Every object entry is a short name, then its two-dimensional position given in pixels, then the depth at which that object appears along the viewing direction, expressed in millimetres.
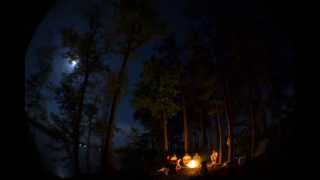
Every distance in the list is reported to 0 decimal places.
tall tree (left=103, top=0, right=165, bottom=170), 14979
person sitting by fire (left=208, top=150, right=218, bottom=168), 17695
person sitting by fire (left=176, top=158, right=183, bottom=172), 16203
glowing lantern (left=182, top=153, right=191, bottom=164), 16626
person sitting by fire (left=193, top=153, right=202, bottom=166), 16453
